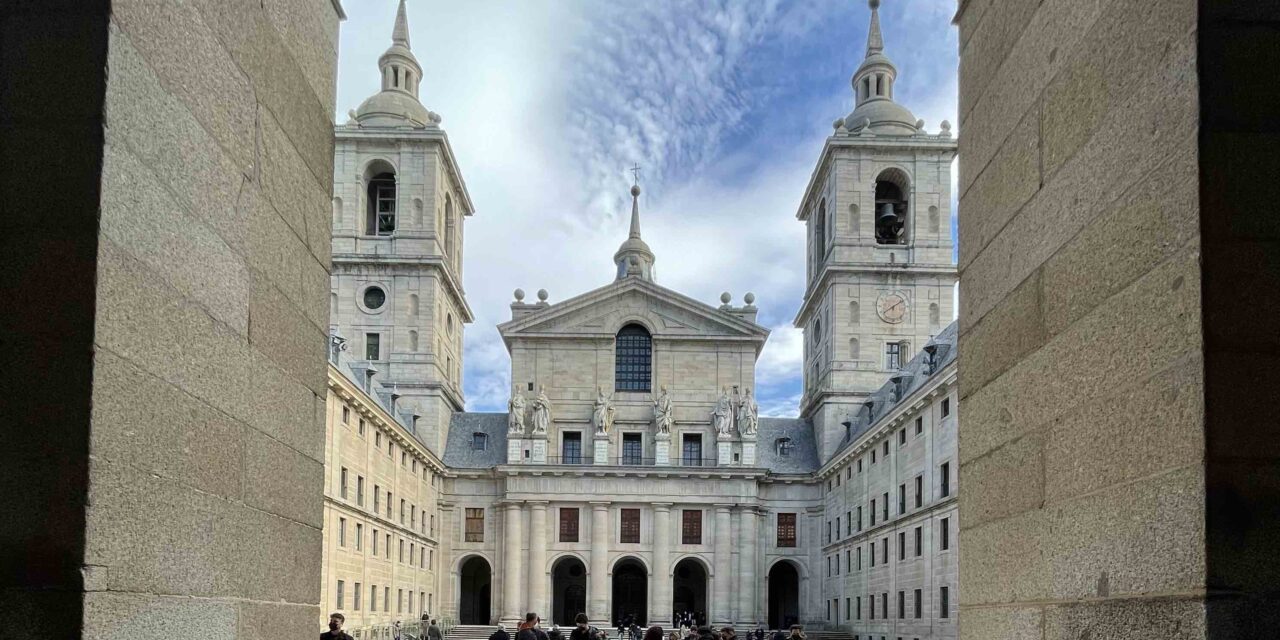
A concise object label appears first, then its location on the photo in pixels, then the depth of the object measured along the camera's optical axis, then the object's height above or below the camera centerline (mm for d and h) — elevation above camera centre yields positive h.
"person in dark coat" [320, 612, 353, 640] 10695 -1787
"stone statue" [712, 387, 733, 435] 59750 +2398
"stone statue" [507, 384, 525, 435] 59406 +2299
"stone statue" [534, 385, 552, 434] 59562 +2388
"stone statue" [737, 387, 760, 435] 59688 +2409
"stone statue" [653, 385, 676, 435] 59531 +2457
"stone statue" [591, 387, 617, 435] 59531 +2382
